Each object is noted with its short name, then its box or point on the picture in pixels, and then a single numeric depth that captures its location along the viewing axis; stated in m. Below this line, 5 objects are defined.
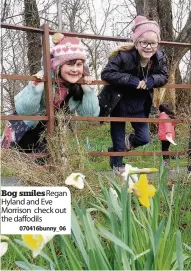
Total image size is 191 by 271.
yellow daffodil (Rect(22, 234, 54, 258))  0.68
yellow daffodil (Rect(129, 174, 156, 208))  0.78
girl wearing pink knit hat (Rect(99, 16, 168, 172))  2.16
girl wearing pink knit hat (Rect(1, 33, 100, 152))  1.98
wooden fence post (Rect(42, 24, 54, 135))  1.97
